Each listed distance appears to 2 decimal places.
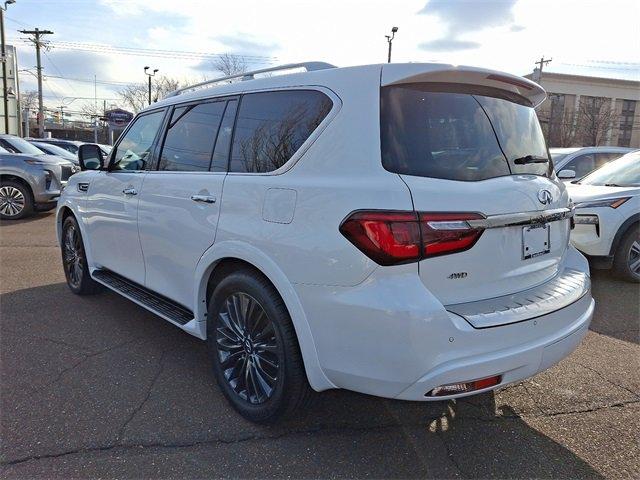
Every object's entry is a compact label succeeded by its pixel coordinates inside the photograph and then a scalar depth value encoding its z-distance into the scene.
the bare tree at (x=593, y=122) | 50.53
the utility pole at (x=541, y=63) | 50.08
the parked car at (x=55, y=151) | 13.70
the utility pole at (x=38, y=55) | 38.91
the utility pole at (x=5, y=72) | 24.36
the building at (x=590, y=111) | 51.16
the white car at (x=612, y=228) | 5.37
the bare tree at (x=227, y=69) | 39.62
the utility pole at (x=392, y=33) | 21.97
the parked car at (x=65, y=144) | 17.26
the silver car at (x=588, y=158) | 8.30
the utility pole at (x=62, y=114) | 73.45
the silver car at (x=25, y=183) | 9.58
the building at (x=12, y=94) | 29.28
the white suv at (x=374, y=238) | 1.96
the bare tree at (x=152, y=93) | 55.09
